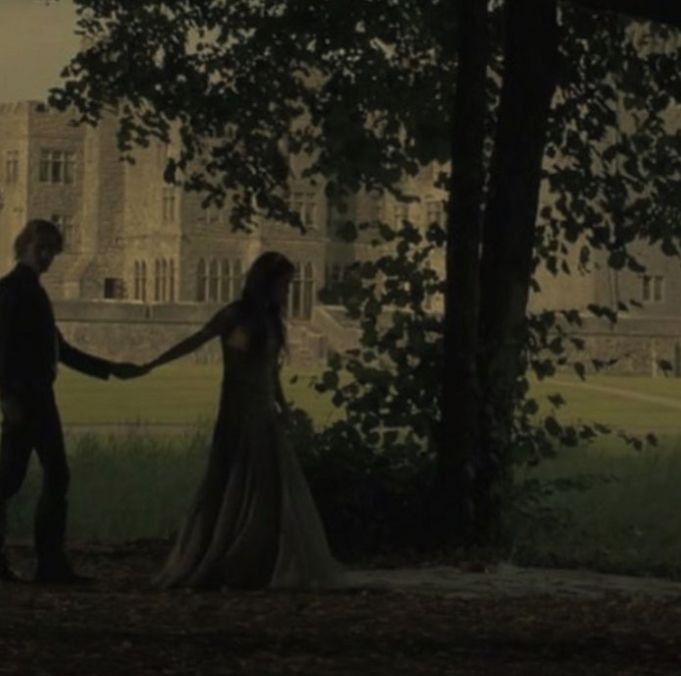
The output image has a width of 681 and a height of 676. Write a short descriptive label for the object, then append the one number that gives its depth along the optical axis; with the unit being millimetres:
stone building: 88500
